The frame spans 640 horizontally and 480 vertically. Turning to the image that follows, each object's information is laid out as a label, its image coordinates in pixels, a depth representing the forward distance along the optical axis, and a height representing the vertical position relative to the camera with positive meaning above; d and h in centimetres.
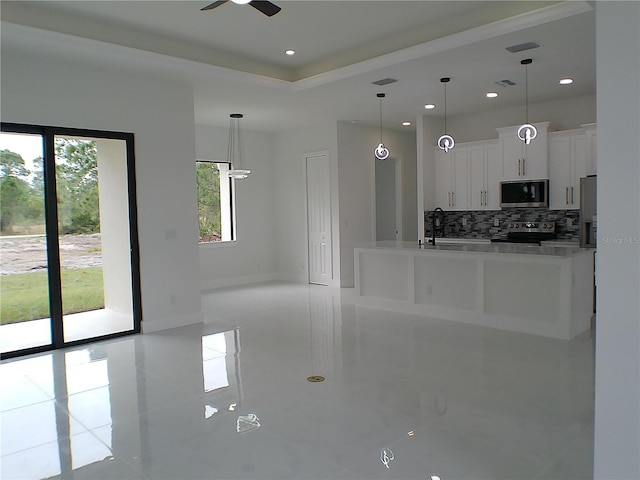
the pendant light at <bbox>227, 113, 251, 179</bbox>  916 +132
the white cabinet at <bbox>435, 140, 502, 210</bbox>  797 +65
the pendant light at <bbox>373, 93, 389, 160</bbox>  696 +92
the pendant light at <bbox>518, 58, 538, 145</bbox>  537 +97
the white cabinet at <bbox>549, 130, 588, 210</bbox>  695 +67
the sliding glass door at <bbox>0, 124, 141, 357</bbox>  493 -17
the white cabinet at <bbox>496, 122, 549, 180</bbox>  728 +89
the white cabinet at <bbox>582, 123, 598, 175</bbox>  672 +90
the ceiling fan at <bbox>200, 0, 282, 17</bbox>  333 +147
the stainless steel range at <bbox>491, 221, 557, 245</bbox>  748 -30
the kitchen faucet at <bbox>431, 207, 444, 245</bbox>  894 -18
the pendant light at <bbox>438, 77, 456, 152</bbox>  632 +94
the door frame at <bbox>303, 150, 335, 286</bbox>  880 +8
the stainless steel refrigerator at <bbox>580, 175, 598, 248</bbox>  657 +0
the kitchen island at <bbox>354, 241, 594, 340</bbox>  519 -83
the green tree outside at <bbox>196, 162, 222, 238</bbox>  902 +40
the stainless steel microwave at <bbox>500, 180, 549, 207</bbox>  732 +31
